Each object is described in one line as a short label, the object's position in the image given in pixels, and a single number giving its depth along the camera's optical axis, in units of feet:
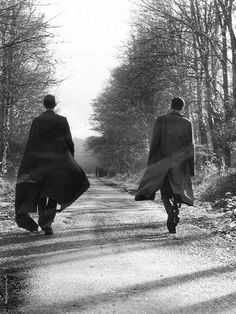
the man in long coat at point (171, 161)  25.81
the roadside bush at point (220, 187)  43.40
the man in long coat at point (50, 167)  24.62
